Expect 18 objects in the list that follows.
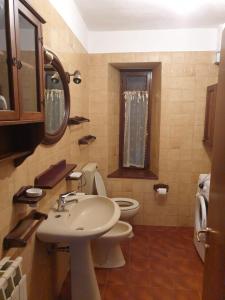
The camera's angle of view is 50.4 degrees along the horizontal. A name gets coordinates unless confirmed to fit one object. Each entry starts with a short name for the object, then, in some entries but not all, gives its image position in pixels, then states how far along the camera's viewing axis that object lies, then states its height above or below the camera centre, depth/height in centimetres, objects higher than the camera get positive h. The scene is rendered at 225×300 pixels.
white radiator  96 -69
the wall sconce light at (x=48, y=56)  145 +37
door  103 -44
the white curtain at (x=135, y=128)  340 -13
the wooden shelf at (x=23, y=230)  119 -60
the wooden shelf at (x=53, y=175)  153 -41
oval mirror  173 +14
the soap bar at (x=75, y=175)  212 -51
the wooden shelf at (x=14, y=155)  110 -18
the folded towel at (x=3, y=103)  88 +5
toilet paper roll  301 -90
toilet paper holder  310 -87
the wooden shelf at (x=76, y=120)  217 -2
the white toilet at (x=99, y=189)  268 -83
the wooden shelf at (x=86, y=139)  260 -25
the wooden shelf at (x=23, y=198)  128 -44
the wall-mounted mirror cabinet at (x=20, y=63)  88 +22
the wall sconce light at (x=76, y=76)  207 +36
